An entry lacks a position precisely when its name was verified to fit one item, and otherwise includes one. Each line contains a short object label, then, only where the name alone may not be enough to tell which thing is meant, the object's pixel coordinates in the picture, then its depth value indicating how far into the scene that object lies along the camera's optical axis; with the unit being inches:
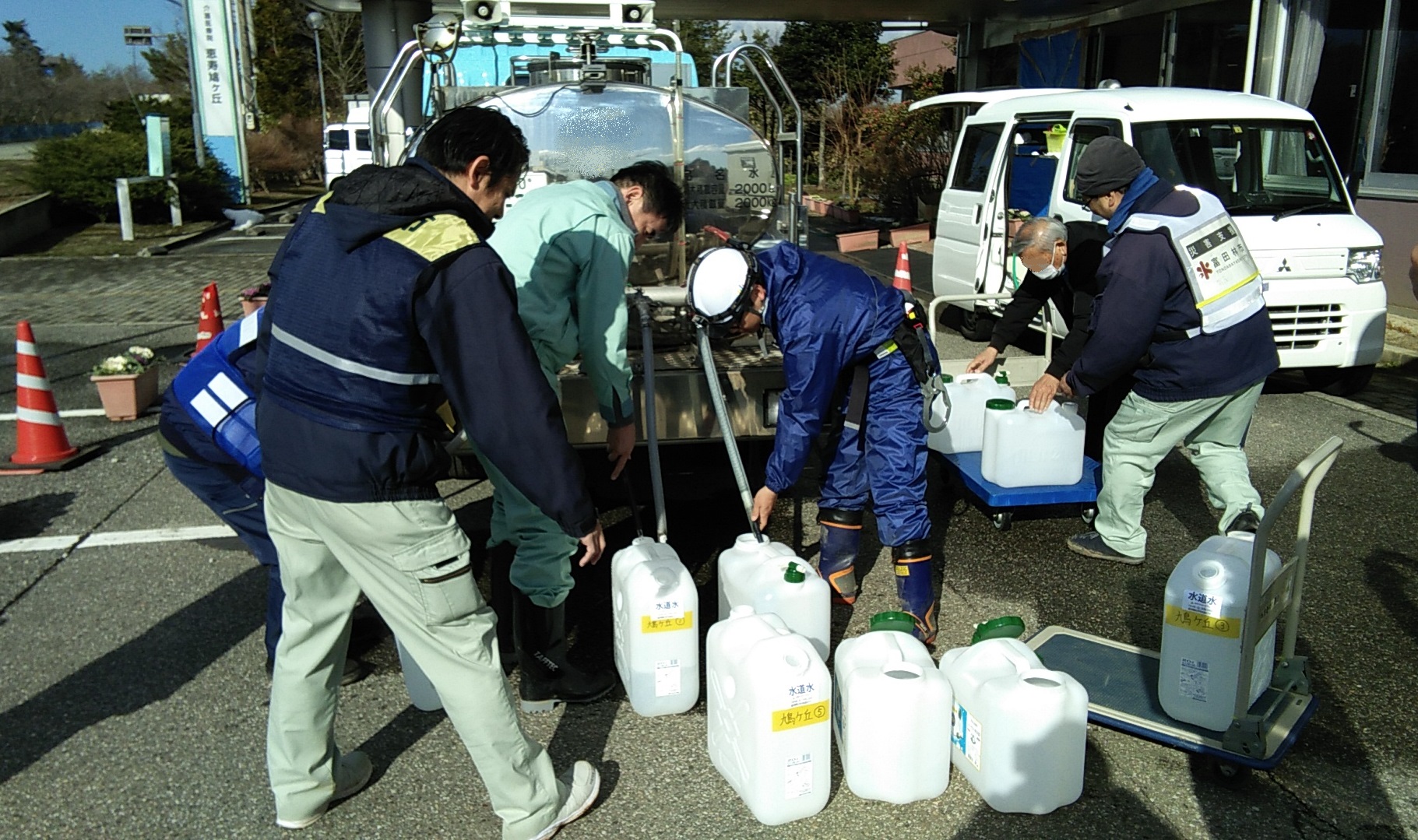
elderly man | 208.2
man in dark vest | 103.1
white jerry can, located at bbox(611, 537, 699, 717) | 144.2
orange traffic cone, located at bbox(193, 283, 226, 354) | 328.5
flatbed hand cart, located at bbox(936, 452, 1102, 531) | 205.8
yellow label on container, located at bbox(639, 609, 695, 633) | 144.5
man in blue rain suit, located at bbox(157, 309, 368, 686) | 140.3
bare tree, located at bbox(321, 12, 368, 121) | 1617.9
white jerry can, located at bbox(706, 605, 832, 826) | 121.1
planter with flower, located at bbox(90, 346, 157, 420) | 299.4
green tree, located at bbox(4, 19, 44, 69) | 1852.9
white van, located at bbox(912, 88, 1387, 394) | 302.0
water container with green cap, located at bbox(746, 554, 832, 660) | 144.9
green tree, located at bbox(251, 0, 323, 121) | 1551.4
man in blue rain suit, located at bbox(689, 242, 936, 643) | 156.8
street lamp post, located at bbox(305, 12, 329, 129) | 1305.0
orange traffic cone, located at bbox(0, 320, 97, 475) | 261.1
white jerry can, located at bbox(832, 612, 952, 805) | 122.9
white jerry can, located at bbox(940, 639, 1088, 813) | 121.0
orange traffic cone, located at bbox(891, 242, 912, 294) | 373.1
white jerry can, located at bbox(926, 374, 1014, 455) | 228.7
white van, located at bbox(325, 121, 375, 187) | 983.0
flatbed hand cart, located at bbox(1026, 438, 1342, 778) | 124.6
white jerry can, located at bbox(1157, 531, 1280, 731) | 132.0
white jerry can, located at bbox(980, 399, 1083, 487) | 209.0
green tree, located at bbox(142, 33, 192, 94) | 1627.7
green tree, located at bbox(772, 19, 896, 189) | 903.8
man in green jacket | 144.2
